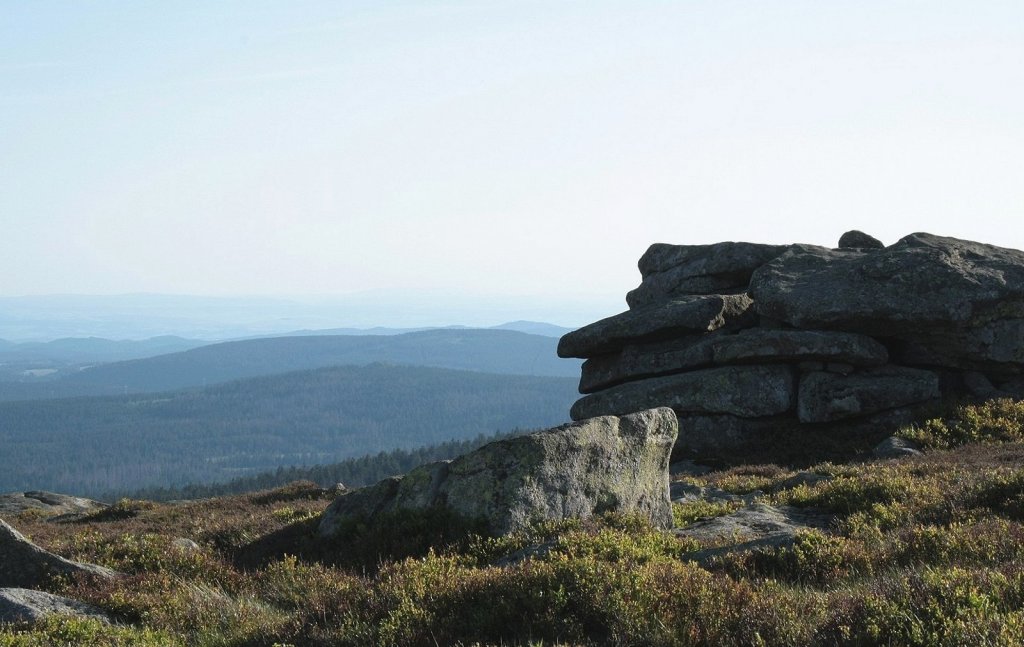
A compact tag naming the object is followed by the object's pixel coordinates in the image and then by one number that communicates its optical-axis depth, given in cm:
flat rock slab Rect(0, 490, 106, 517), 3928
